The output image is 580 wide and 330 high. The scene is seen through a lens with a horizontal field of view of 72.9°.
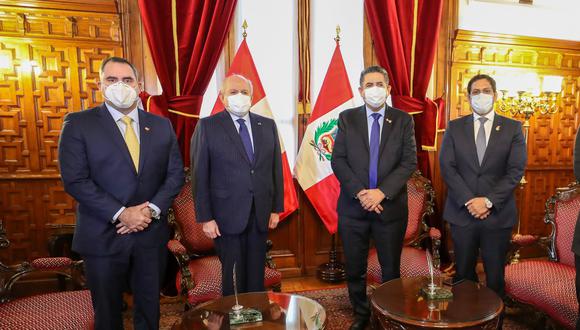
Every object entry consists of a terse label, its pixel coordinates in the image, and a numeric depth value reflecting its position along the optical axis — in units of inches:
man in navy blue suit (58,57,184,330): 66.4
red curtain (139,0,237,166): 116.7
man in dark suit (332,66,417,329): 89.5
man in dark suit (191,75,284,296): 81.7
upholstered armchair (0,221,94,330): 67.5
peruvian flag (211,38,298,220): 119.4
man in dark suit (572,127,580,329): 67.6
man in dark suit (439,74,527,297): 84.7
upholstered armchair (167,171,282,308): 89.0
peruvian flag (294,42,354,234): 125.4
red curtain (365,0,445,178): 131.3
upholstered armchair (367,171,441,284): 102.2
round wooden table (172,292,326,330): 57.6
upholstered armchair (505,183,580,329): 81.3
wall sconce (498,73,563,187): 135.9
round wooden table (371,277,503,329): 59.2
